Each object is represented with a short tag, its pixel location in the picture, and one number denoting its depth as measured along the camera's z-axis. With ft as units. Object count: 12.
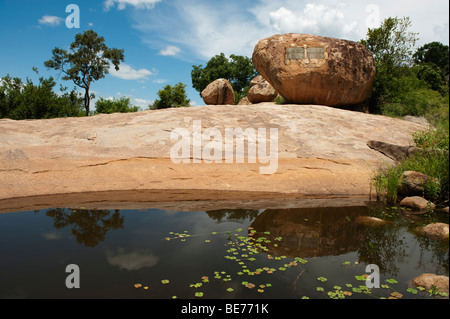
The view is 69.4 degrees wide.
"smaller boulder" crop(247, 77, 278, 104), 57.47
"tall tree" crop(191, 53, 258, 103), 114.62
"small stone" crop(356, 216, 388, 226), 15.21
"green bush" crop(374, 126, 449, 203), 18.49
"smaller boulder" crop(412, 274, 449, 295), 9.29
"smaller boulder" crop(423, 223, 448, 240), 13.48
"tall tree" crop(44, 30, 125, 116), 84.12
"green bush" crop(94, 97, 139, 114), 88.23
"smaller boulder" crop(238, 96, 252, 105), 64.36
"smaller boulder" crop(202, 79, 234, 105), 61.11
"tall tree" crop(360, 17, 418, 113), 53.98
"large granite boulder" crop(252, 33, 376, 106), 37.55
